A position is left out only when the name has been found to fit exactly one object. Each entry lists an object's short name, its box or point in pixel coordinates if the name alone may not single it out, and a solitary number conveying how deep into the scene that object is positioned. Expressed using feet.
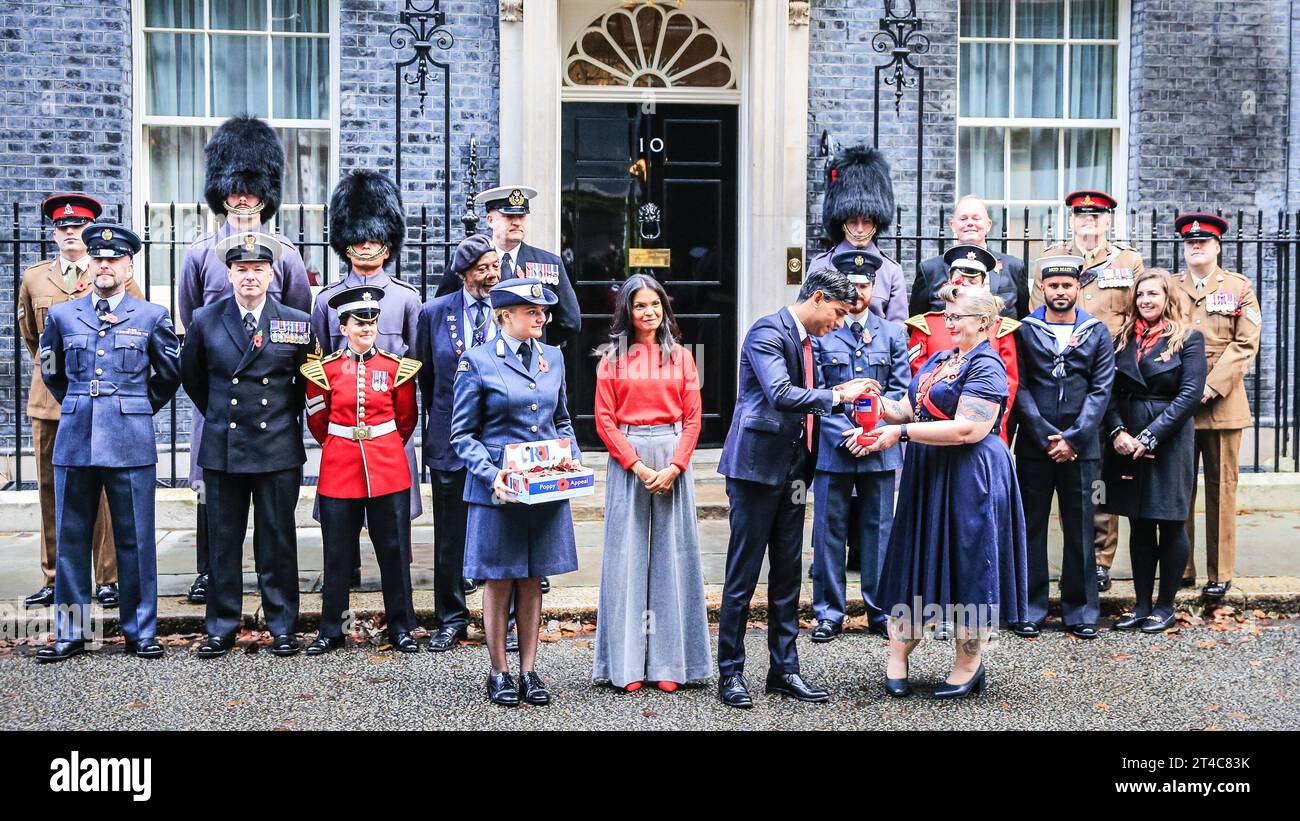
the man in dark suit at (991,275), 25.41
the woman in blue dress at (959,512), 19.08
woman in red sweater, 19.86
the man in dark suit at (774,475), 19.17
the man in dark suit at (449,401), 22.65
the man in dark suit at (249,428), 21.94
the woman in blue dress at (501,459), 19.12
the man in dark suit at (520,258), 23.61
